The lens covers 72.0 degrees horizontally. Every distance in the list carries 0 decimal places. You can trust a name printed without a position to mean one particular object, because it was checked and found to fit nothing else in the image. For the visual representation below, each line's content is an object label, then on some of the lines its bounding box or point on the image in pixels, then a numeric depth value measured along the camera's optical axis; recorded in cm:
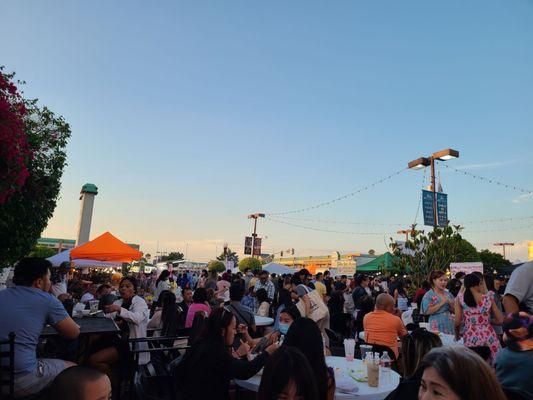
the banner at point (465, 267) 1072
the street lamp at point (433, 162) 1241
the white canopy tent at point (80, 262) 1281
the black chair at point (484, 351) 445
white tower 2321
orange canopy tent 1184
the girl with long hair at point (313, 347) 264
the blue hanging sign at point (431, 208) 1318
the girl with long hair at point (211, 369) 298
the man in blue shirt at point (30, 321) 319
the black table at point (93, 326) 413
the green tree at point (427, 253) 1264
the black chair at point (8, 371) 299
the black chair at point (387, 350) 473
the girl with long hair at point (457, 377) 138
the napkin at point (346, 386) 310
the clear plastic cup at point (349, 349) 409
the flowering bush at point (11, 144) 373
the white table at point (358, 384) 306
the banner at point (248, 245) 3700
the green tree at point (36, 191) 738
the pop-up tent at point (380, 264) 1867
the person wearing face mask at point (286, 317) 503
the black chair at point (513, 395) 191
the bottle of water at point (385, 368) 348
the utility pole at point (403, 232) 3729
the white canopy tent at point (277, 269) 2156
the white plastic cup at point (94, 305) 622
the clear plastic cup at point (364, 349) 437
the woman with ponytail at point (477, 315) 500
